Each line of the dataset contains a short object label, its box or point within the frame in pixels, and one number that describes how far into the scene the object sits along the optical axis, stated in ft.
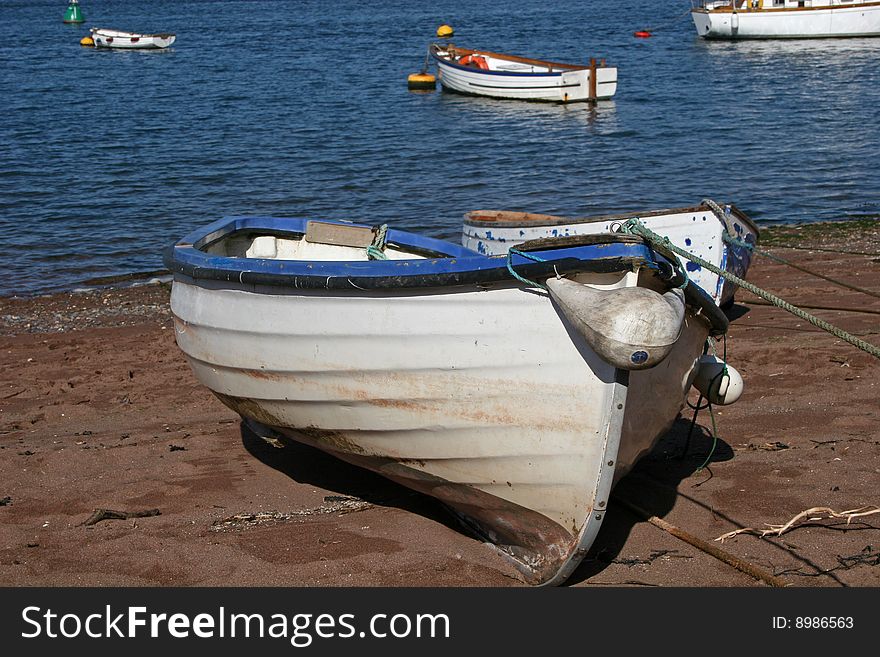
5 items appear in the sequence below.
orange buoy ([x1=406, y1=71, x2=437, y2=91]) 99.09
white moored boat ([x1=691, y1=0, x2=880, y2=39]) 123.85
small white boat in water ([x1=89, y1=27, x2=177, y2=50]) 133.28
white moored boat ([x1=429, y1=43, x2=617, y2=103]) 88.84
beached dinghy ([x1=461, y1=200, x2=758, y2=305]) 28.35
